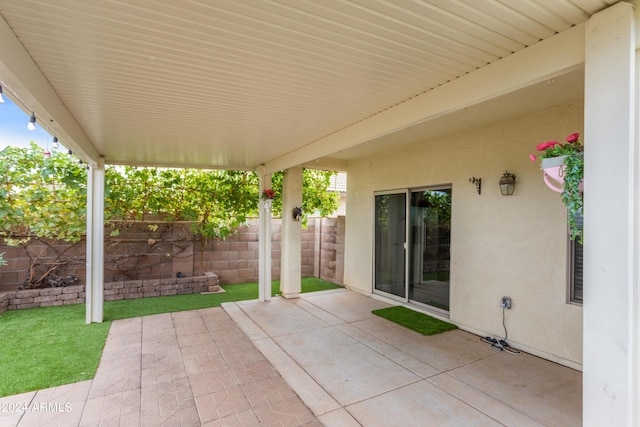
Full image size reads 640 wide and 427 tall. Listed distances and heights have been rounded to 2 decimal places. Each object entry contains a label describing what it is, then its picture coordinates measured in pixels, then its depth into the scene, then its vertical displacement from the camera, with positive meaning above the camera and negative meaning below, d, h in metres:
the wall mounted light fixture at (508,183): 3.97 +0.40
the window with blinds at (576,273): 3.47 -0.62
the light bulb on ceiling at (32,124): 2.47 +0.68
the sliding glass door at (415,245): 5.09 -0.54
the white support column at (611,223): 1.56 -0.03
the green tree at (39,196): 5.41 +0.27
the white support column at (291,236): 6.43 -0.46
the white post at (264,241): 6.25 -0.55
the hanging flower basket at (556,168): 1.85 +0.28
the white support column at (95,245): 4.89 -0.51
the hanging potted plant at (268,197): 6.26 +0.32
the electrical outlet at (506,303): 4.01 -1.09
